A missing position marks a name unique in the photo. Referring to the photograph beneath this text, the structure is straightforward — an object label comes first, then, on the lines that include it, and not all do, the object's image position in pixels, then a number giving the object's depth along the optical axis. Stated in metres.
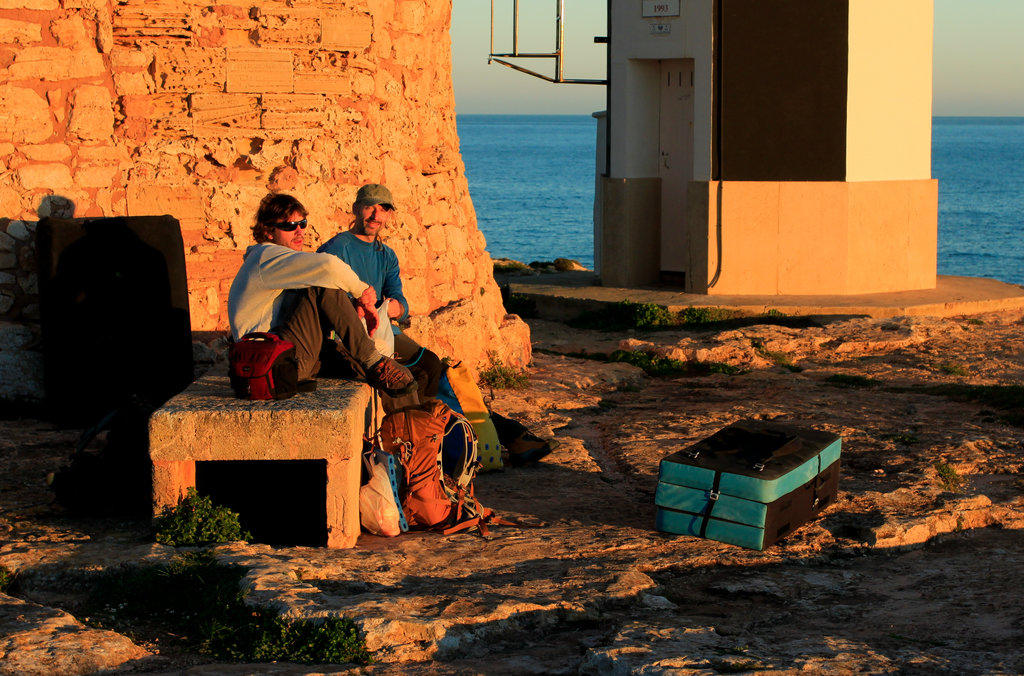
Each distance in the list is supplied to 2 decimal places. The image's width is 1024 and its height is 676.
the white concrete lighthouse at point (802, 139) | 27.53
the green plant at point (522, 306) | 29.77
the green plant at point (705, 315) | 26.39
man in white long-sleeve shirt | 11.62
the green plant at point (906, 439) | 15.52
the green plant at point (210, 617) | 8.09
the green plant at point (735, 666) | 7.68
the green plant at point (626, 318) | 26.67
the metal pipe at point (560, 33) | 32.94
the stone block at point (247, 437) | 10.41
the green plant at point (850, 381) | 19.83
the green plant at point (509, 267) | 39.56
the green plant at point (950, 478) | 13.29
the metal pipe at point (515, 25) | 32.62
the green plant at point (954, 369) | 20.42
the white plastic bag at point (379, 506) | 11.23
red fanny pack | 10.77
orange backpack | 11.56
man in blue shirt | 13.47
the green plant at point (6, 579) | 9.32
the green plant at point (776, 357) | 21.53
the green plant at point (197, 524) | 10.18
